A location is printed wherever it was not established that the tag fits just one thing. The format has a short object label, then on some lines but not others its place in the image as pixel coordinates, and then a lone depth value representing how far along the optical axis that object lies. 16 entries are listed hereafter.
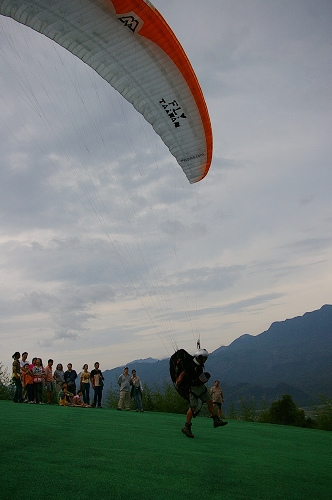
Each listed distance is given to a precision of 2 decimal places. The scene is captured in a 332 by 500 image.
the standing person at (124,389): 12.58
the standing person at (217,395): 12.38
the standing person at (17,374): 10.86
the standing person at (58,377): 12.39
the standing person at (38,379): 11.36
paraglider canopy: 7.01
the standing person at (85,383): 12.69
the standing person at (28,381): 11.25
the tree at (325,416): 18.89
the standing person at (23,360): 11.45
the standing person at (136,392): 12.80
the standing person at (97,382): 12.39
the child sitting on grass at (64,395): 11.69
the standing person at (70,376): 12.38
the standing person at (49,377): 12.12
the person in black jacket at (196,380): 6.34
